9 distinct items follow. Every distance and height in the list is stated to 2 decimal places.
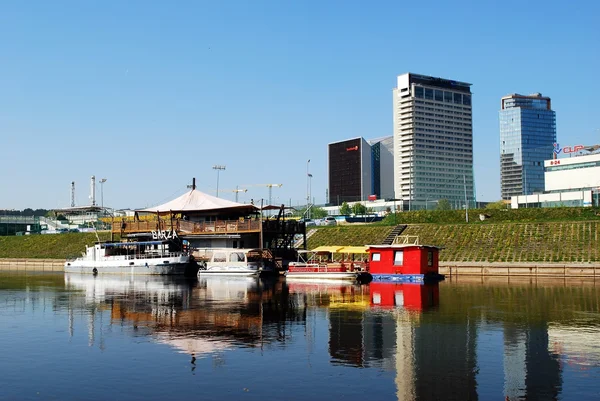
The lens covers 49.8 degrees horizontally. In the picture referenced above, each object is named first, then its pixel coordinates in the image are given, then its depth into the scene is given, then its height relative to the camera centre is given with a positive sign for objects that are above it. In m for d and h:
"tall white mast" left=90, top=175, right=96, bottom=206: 131.25 +10.12
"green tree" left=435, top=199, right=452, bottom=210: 165.86 +8.31
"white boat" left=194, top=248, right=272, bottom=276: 64.94 -2.70
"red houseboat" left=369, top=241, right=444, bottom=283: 54.66 -2.42
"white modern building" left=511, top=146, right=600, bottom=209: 143.25 +12.46
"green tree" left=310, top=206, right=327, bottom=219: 184.27 +6.66
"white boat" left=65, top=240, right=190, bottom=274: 70.56 -2.46
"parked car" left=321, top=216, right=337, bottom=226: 113.68 +2.69
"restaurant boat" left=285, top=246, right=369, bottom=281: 56.19 -3.05
